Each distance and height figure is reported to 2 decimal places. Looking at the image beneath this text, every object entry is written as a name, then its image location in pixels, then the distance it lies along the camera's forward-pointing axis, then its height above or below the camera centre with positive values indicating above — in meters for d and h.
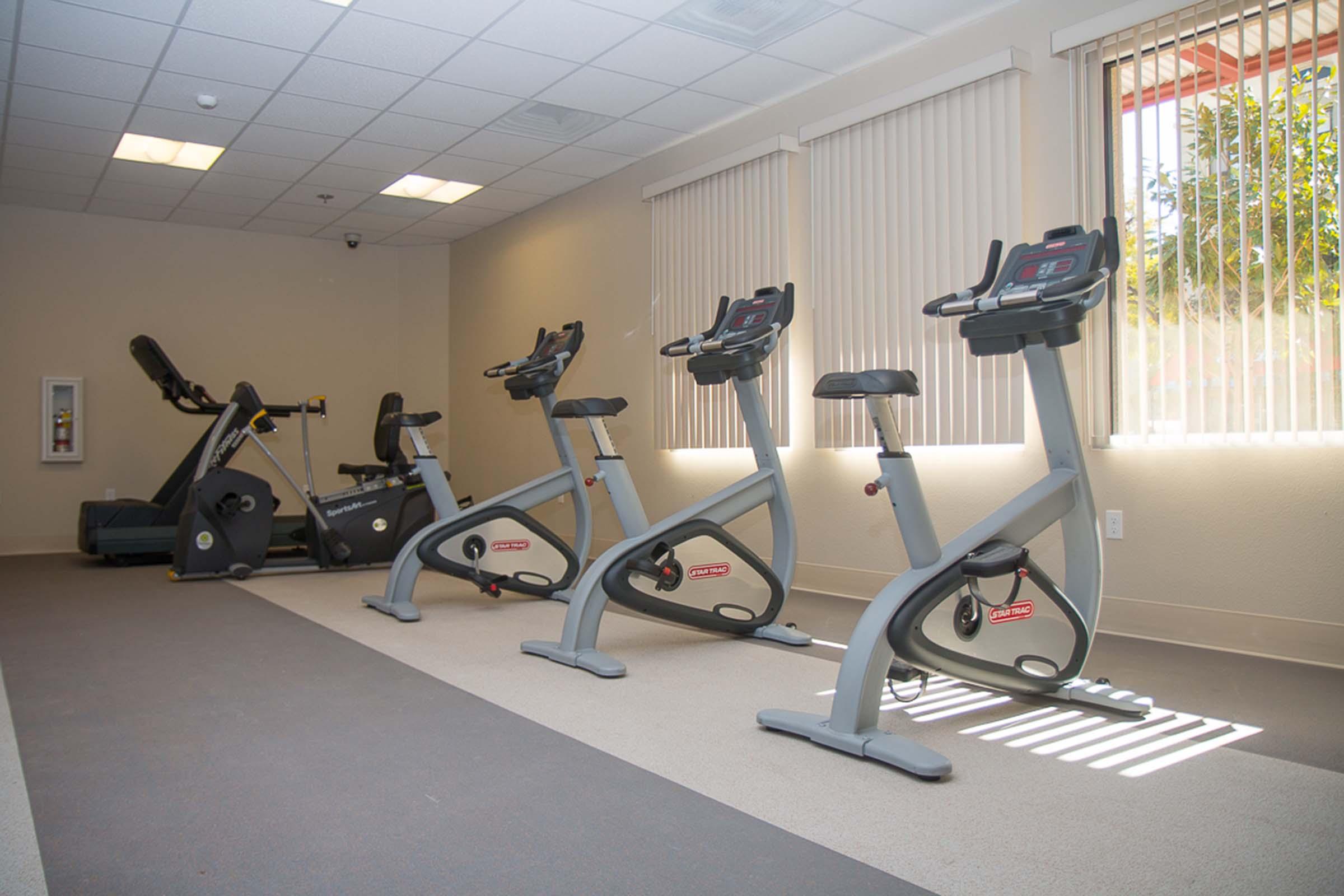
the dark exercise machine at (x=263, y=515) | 5.91 -0.26
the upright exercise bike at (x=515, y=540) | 4.68 -0.33
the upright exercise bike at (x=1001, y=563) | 2.45 -0.25
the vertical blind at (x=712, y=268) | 5.57 +1.27
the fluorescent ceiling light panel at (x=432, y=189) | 7.22 +2.19
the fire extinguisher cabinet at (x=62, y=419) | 7.59 +0.44
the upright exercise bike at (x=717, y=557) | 3.54 -0.33
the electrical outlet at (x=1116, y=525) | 3.96 -0.22
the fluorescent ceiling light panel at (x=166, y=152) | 6.26 +2.17
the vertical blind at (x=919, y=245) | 4.40 +1.13
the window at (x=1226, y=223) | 3.37 +0.92
